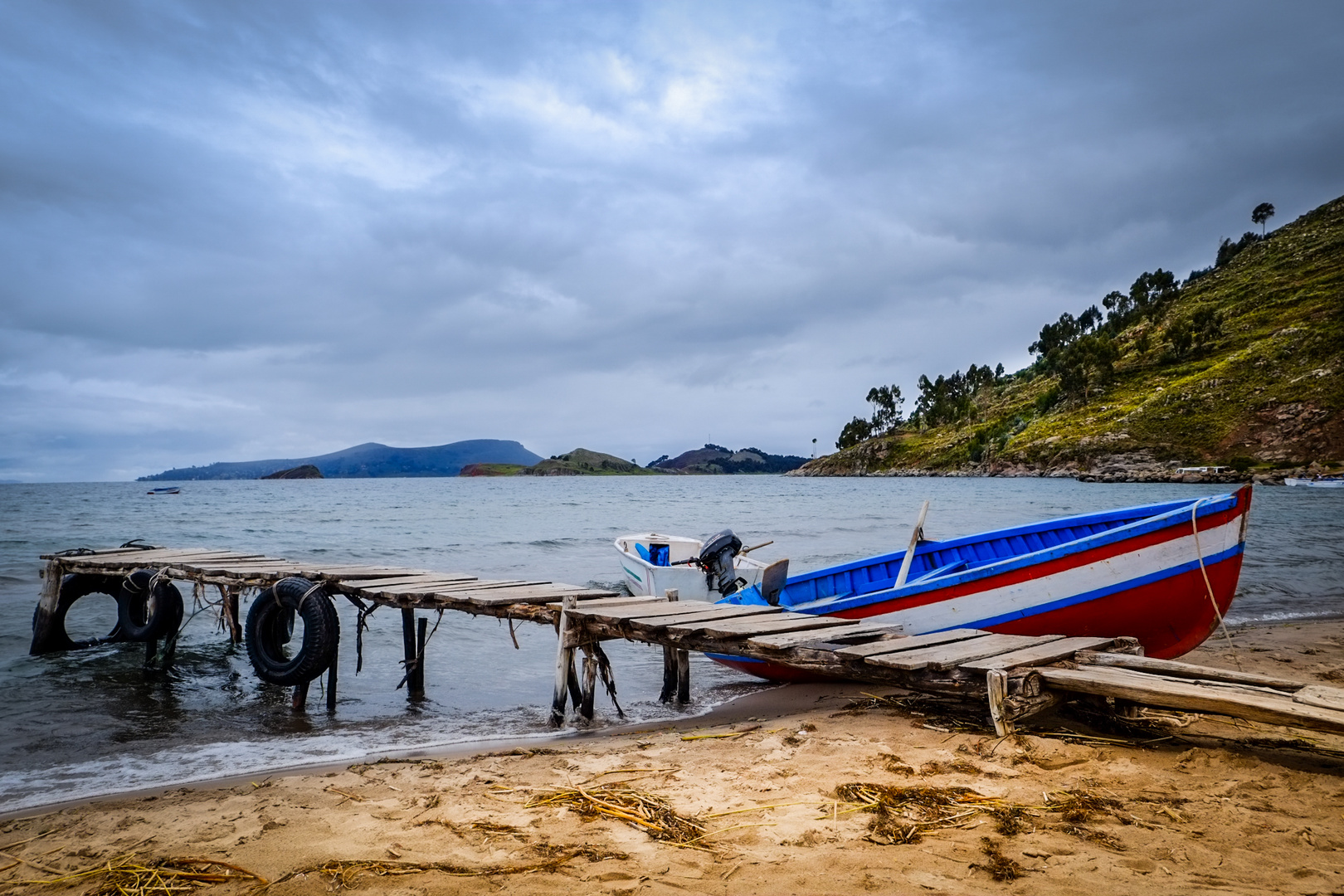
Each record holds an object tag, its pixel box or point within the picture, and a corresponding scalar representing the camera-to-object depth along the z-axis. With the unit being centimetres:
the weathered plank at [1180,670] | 566
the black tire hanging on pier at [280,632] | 973
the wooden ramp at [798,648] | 559
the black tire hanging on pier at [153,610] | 1294
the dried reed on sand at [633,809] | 467
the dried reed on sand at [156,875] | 442
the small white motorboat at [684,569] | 1320
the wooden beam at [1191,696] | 484
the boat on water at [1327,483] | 5319
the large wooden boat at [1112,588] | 886
